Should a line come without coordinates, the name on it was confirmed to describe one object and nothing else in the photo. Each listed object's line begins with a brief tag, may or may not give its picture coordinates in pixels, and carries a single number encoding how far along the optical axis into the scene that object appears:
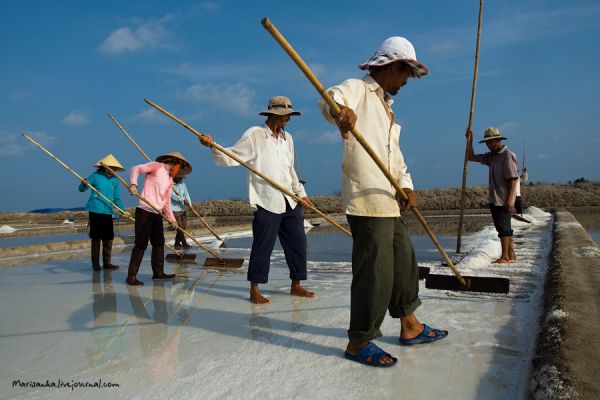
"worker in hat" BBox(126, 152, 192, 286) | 4.47
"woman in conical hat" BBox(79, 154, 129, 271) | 5.55
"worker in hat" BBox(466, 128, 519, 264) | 4.66
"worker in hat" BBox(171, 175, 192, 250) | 8.05
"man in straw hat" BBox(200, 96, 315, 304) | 3.43
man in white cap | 2.06
